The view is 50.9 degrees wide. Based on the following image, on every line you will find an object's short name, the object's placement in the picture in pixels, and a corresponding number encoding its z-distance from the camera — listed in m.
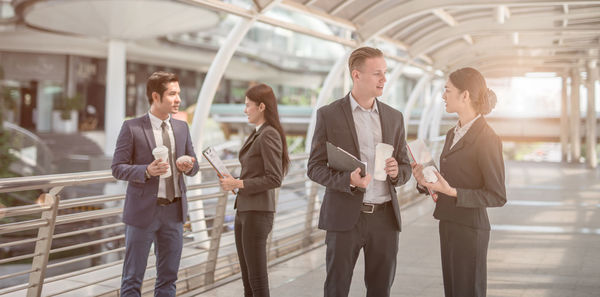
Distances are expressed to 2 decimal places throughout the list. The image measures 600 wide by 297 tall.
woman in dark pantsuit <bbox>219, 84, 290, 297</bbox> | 3.75
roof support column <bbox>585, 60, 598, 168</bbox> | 21.48
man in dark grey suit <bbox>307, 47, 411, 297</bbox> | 3.17
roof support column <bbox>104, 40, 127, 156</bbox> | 29.00
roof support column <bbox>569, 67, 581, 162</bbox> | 22.81
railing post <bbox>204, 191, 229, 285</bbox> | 5.54
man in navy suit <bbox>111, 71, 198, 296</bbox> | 3.60
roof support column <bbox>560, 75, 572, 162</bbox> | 25.69
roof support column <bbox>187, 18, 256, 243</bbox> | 6.34
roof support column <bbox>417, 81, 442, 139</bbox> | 17.02
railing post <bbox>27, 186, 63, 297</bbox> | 3.79
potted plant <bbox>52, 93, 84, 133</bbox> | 30.89
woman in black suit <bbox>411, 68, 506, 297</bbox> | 2.99
